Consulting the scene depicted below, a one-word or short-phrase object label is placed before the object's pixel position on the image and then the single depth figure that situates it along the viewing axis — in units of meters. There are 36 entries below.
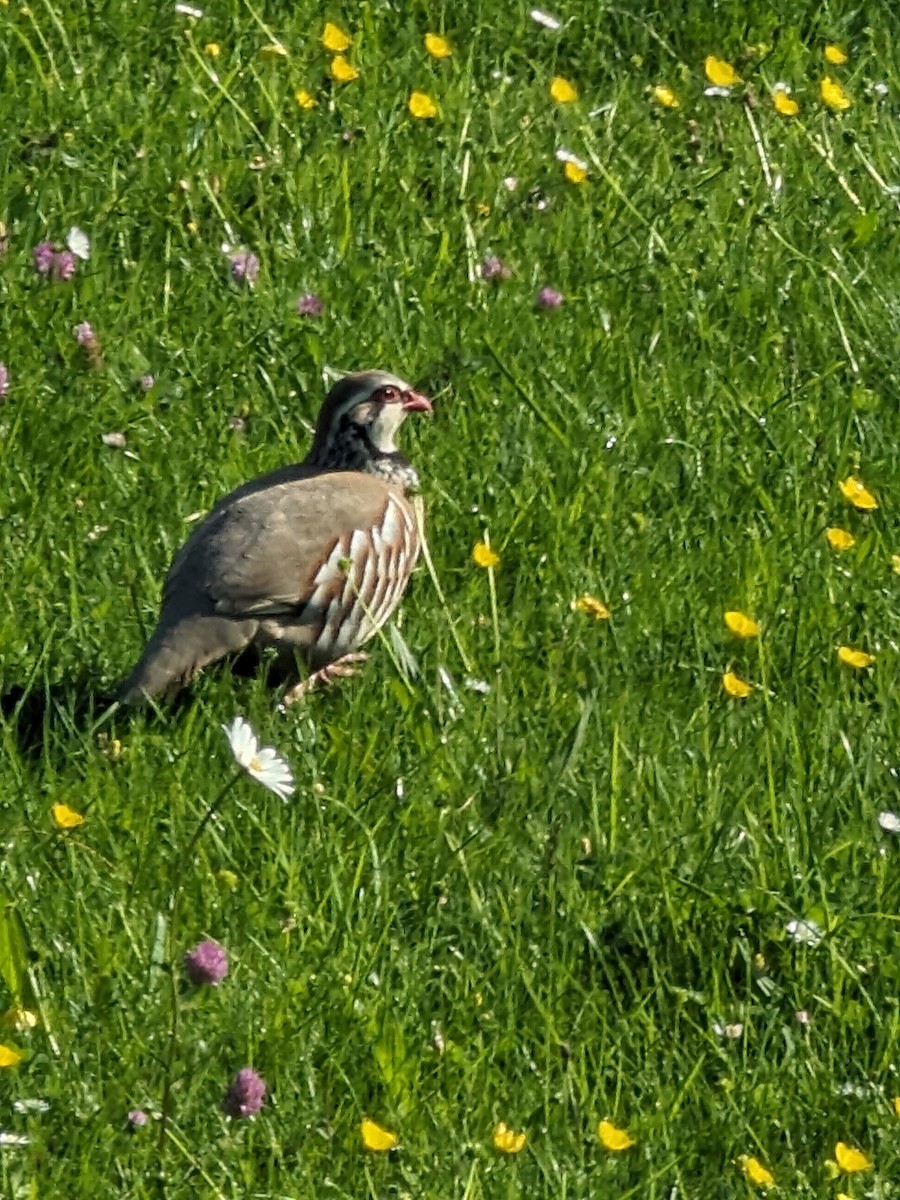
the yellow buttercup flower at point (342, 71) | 8.27
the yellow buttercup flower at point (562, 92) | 8.55
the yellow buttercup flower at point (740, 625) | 6.22
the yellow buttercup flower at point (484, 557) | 6.12
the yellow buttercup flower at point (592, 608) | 6.23
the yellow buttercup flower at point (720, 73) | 8.75
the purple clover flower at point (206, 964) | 4.10
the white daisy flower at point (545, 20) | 8.88
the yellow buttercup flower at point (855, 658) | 6.22
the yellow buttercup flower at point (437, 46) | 8.55
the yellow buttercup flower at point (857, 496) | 6.91
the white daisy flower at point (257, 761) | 4.21
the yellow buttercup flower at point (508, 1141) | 4.56
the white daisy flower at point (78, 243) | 7.10
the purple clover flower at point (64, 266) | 7.03
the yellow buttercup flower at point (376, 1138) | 4.51
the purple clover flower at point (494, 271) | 7.59
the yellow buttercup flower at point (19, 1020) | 4.62
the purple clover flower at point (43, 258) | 7.02
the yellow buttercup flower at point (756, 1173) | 4.71
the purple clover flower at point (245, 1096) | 4.26
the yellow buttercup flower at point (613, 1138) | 4.64
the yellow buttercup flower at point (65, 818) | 5.01
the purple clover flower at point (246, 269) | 7.34
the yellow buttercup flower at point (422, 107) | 8.21
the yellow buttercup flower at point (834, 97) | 8.75
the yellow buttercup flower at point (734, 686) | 6.01
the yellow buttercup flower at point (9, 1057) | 4.41
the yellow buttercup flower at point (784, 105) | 8.73
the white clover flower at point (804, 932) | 5.26
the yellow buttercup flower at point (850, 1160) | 4.75
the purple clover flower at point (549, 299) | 7.49
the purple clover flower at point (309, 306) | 7.21
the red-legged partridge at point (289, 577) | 5.75
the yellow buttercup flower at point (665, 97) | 8.70
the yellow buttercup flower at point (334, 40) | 8.43
